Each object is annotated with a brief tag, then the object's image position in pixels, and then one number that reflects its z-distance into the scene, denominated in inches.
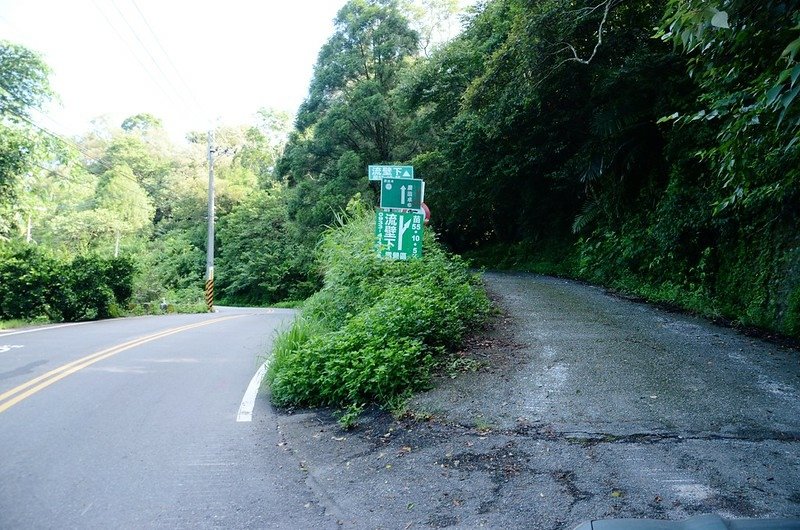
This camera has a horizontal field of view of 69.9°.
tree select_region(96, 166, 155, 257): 1656.0
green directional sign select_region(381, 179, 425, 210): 370.3
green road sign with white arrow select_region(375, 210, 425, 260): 369.7
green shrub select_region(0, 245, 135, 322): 724.8
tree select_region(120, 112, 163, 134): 2746.1
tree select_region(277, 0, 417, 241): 1043.9
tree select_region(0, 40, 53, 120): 889.5
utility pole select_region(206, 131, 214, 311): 1157.6
